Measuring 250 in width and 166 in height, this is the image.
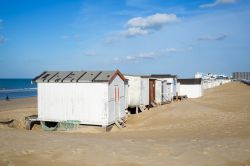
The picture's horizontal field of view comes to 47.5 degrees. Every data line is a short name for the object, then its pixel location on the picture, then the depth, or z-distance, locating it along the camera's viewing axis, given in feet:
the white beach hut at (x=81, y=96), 54.44
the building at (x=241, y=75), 450.71
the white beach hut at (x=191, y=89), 142.92
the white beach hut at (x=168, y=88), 103.68
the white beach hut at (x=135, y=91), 80.79
